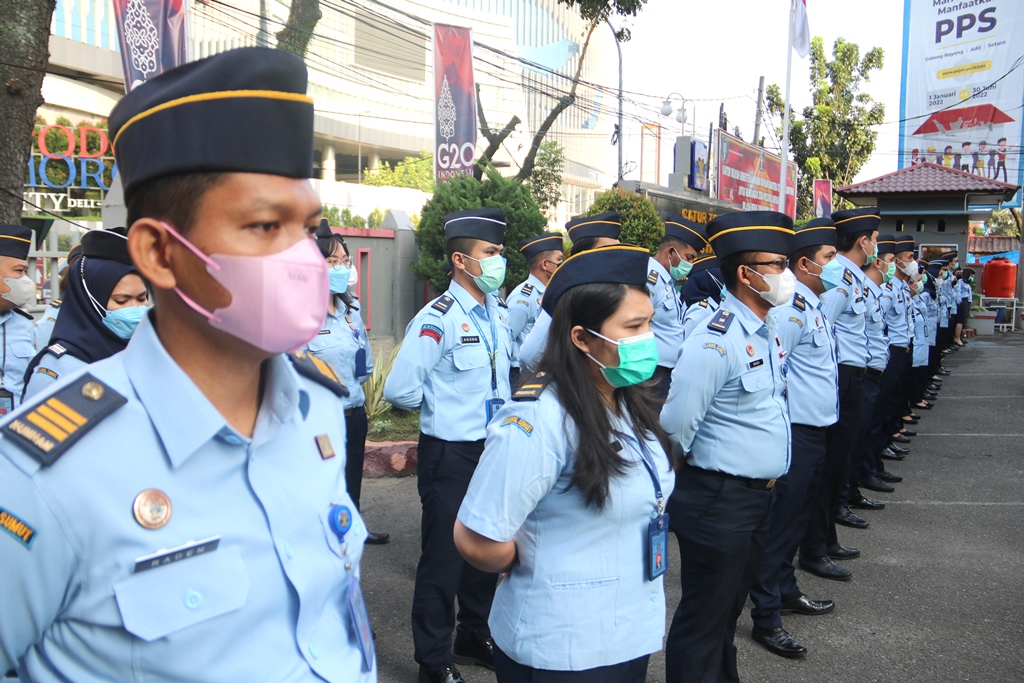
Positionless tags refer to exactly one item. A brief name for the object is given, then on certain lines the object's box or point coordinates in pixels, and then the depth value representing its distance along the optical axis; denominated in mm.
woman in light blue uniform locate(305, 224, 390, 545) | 5039
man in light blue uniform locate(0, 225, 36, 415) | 4961
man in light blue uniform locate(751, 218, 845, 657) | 4426
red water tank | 28219
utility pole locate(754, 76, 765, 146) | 32344
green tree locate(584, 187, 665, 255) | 15281
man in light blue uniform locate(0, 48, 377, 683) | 1148
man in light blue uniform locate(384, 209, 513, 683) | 3977
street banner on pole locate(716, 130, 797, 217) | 24938
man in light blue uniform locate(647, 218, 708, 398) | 7293
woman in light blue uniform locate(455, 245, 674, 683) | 2270
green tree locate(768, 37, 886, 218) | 35656
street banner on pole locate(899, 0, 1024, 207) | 30828
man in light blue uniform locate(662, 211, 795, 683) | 3410
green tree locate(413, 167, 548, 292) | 12383
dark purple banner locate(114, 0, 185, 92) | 8188
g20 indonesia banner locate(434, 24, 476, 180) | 12203
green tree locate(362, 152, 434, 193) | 40938
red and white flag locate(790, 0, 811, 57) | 19562
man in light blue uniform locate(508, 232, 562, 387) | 7367
